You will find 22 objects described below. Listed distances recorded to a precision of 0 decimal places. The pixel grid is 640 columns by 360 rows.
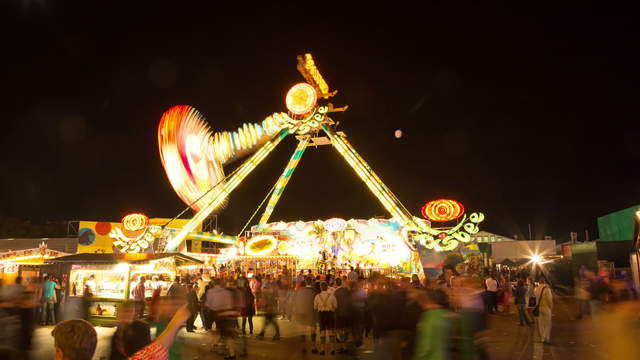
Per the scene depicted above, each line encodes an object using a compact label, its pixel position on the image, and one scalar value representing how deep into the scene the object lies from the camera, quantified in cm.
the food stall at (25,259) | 2208
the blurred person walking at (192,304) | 1156
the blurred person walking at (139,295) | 1312
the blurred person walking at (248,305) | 1185
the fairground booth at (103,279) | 1352
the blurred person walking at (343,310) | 995
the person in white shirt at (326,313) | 986
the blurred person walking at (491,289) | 1593
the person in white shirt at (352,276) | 1520
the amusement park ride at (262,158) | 2842
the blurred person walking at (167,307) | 583
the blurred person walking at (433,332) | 506
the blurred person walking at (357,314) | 1027
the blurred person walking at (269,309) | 1120
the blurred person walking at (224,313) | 902
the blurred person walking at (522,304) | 1445
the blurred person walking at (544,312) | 1074
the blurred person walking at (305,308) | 1005
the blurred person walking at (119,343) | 370
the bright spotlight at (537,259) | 3212
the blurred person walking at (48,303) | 1398
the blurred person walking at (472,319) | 568
